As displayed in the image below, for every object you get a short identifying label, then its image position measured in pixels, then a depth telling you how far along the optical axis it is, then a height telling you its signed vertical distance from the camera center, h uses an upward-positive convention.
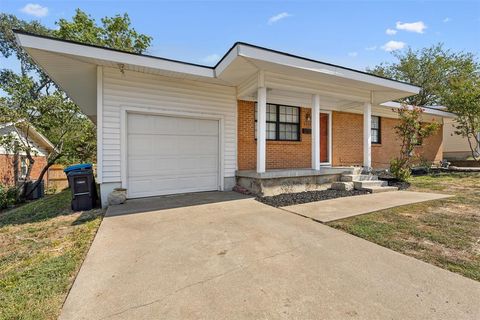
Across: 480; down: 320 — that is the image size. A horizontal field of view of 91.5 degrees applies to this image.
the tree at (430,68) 17.86 +7.24
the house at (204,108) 5.77 +1.51
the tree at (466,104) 11.45 +2.74
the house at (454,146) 17.05 +0.91
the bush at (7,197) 8.62 -1.50
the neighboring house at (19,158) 9.71 -0.02
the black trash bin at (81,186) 5.72 -0.70
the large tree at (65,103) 9.04 +2.18
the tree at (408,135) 8.42 +0.85
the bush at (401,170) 8.42 -0.43
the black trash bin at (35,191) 10.29 -1.54
